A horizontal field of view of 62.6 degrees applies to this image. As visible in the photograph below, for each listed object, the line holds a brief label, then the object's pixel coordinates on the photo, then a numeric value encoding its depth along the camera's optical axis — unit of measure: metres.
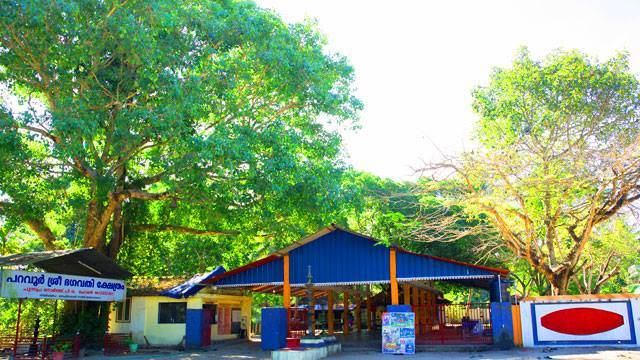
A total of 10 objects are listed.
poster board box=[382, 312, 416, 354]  16.77
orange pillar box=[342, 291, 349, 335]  28.27
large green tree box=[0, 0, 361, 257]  14.37
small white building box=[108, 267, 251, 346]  20.55
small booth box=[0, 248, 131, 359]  14.16
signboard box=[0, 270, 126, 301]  13.84
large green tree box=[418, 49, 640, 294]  14.09
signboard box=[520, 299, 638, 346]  16.11
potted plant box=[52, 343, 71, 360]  16.64
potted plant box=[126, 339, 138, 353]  19.08
